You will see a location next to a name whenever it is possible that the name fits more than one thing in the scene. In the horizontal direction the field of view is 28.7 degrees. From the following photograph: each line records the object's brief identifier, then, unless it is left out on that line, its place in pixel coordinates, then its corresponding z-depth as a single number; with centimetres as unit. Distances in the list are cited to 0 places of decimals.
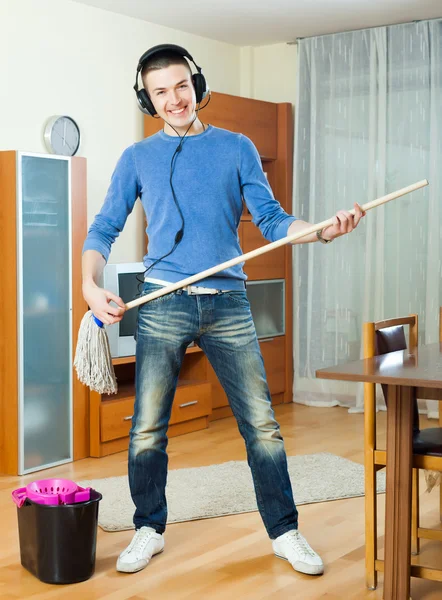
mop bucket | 252
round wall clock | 438
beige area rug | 327
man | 251
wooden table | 216
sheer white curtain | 519
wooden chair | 233
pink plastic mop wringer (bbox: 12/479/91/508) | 259
